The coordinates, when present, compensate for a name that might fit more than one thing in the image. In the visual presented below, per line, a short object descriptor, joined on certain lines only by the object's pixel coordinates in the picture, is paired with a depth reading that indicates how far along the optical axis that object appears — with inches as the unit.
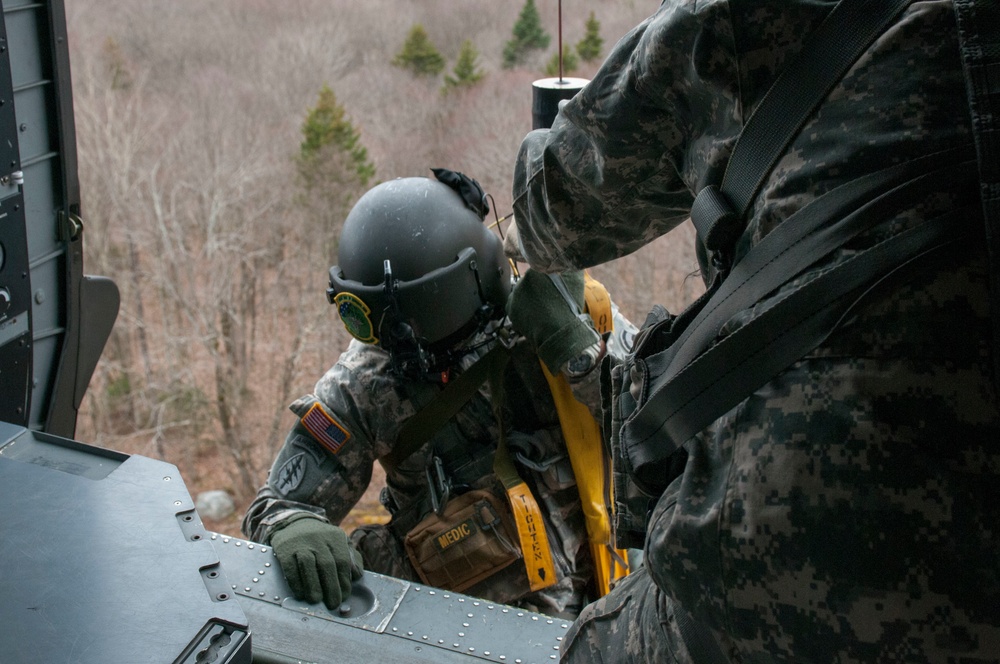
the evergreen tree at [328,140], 585.9
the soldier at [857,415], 43.0
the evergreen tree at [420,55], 663.1
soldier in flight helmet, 102.4
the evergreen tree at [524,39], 615.8
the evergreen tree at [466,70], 624.7
